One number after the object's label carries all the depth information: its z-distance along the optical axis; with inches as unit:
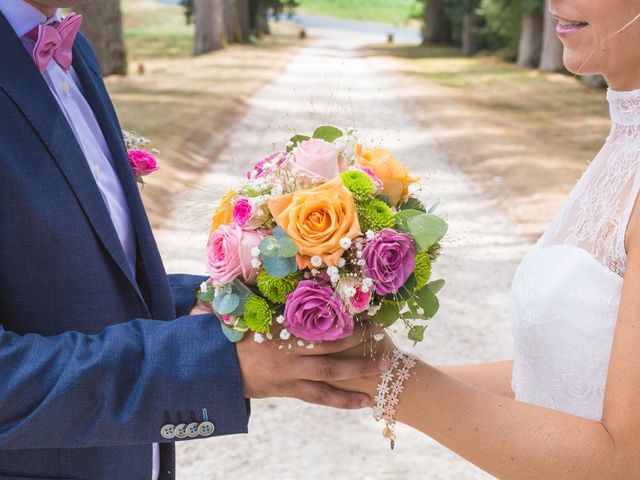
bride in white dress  80.5
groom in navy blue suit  77.7
